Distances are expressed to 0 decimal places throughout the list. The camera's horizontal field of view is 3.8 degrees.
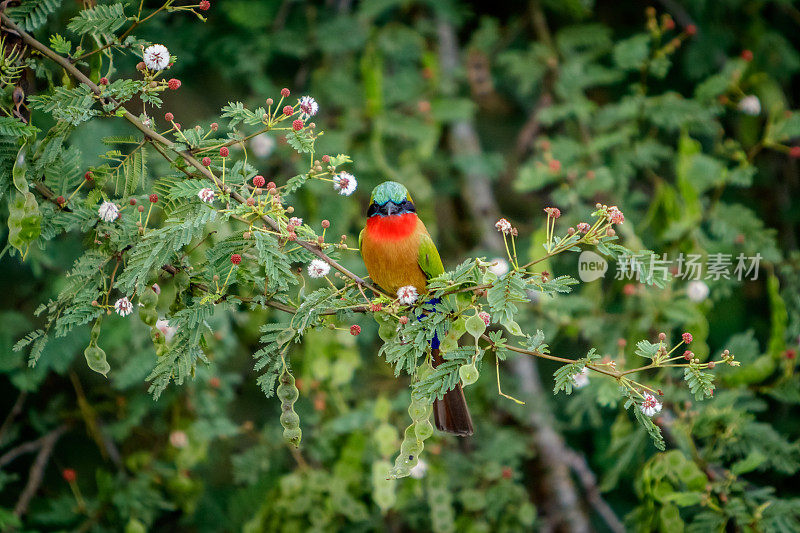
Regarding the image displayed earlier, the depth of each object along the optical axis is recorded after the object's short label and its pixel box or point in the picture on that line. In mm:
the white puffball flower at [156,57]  8478
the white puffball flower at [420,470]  8948
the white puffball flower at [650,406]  8461
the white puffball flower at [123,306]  8502
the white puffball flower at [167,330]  8883
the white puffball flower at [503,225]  8449
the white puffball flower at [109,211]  8505
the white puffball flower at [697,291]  8917
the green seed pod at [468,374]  8456
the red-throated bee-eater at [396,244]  8553
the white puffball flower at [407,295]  8480
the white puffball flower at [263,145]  9694
